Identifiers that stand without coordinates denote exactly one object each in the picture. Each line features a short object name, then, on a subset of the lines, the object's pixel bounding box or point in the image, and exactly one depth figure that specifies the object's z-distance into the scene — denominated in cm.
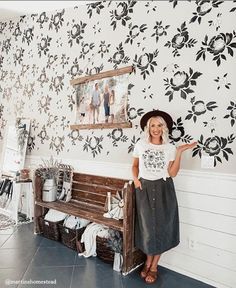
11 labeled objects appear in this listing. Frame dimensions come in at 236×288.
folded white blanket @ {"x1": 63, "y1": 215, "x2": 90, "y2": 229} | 282
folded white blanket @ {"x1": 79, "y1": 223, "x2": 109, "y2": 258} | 266
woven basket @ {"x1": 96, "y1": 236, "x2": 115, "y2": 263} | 250
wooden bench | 232
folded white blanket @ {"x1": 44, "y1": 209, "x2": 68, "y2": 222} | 305
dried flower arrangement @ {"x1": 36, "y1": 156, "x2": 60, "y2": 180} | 324
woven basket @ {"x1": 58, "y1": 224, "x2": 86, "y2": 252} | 275
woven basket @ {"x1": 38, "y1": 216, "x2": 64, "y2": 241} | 300
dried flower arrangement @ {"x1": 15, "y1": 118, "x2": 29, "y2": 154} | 384
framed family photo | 279
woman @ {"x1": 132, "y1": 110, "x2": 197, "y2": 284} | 222
